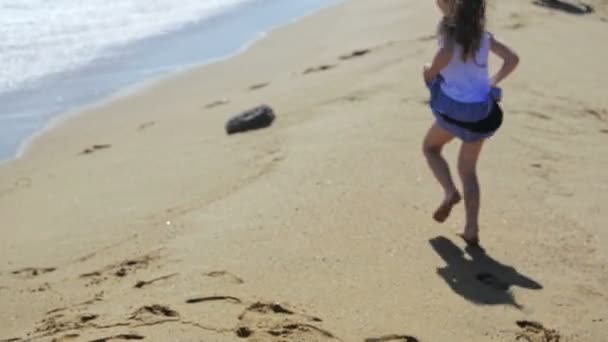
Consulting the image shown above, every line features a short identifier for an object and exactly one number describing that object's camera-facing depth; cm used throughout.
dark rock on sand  725
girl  458
